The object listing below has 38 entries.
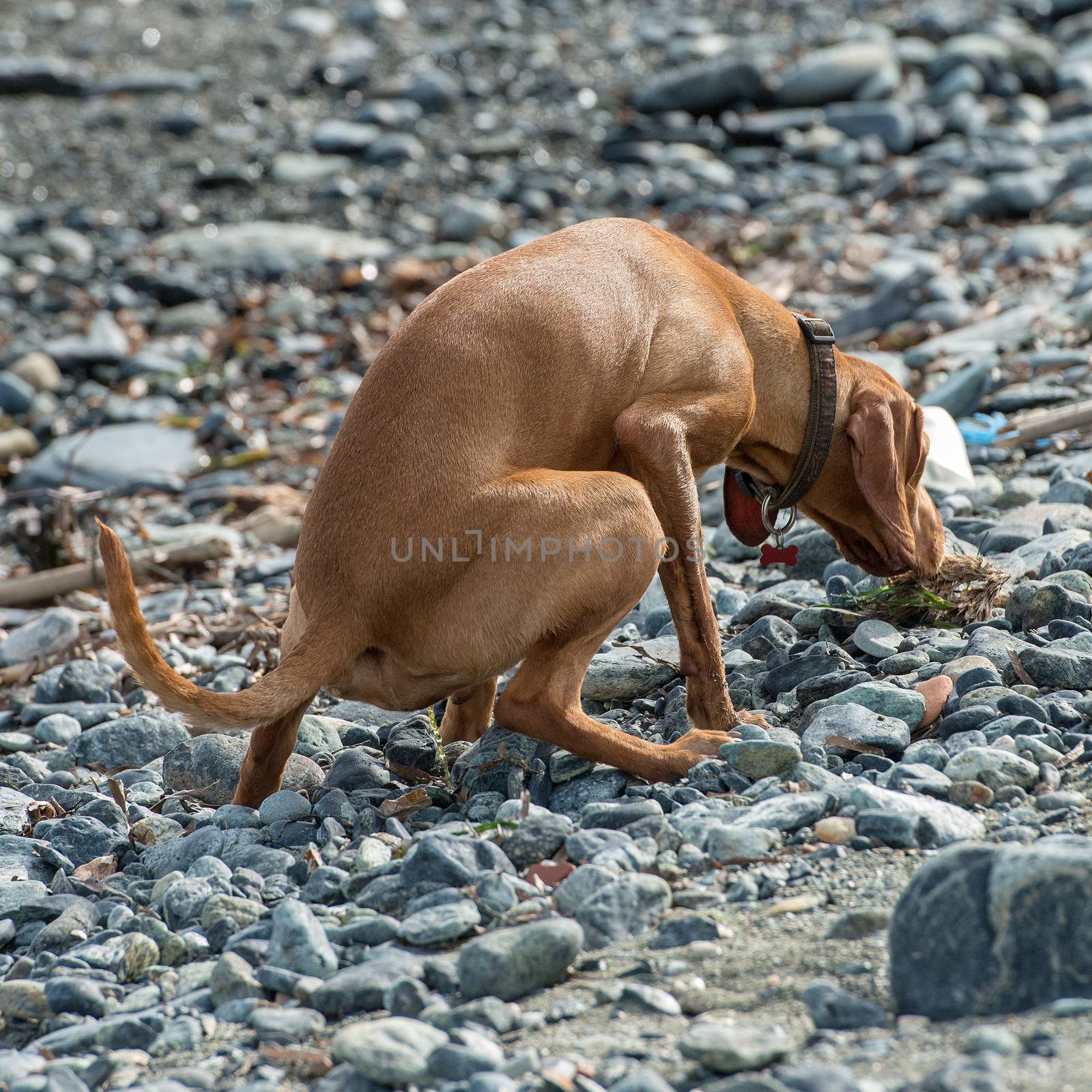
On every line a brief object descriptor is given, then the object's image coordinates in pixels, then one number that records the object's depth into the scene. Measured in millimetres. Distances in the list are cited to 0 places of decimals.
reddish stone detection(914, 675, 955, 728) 7551
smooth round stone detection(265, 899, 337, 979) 5809
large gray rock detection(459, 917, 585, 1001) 5352
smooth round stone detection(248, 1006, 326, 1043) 5305
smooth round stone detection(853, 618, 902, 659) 8664
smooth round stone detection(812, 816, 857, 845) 6242
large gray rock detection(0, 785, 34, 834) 8125
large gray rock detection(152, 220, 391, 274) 23141
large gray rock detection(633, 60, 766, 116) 26844
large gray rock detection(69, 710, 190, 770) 9547
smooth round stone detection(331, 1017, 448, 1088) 4809
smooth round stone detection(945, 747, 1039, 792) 6531
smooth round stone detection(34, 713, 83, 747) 10164
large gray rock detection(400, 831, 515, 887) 6266
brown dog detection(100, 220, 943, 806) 7293
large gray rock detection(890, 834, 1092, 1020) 4812
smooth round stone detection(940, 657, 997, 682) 7922
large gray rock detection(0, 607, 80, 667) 11922
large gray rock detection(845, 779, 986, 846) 6109
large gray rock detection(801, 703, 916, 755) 7266
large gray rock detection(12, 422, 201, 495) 16969
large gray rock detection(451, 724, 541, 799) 7504
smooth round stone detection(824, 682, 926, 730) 7492
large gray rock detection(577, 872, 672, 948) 5734
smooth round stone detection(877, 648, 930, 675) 8398
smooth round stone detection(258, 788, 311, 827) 7508
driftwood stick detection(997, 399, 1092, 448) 12656
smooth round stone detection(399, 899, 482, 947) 5816
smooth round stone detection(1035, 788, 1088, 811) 6242
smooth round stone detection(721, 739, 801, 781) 7062
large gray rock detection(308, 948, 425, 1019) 5445
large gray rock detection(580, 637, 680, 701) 8906
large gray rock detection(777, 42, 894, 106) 26500
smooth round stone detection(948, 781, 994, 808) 6402
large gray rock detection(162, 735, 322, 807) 8344
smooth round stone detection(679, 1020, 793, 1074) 4648
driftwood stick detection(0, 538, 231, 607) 13445
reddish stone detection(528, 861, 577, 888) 6223
